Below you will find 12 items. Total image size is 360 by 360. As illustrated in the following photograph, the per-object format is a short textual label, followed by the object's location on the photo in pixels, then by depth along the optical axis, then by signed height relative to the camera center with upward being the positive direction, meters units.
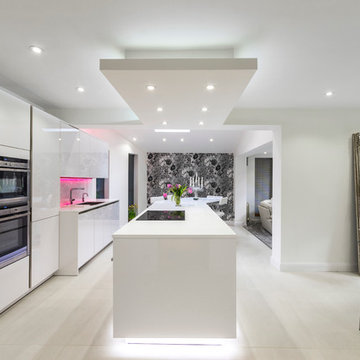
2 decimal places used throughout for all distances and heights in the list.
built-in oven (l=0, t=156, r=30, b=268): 2.29 -0.26
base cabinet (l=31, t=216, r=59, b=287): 2.77 -0.81
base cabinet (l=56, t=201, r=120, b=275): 3.33 -0.81
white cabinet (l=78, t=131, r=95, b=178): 3.98 +0.48
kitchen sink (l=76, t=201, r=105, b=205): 4.48 -0.35
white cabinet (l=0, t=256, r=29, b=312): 2.29 -1.00
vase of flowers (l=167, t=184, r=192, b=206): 3.55 -0.11
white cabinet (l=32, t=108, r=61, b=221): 2.78 +0.24
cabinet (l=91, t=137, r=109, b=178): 4.50 +0.52
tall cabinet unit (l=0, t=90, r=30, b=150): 2.28 +0.64
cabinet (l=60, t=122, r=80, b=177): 3.40 +0.50
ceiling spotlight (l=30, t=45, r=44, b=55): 1.97 +1.14
